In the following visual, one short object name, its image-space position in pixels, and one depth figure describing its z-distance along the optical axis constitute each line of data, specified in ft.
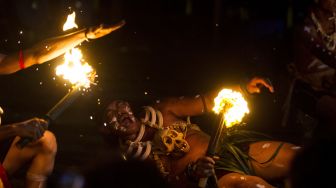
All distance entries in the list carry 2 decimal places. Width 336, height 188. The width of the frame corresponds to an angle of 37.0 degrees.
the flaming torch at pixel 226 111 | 14.90
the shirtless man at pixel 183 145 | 18.03
